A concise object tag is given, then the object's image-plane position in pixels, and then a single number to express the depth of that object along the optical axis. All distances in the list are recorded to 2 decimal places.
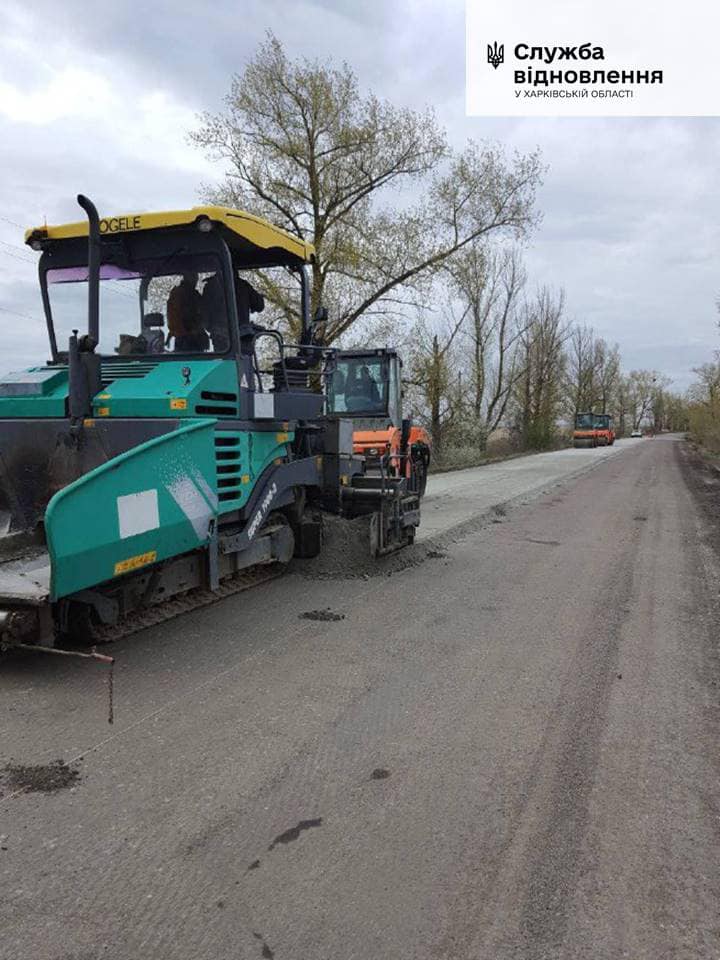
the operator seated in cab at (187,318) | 5.84
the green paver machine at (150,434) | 4.30
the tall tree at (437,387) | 23.16
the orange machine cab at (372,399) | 12.25
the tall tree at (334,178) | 19.25
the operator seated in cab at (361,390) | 12.63
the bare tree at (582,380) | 69.44
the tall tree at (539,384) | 44.00
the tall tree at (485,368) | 34.25
